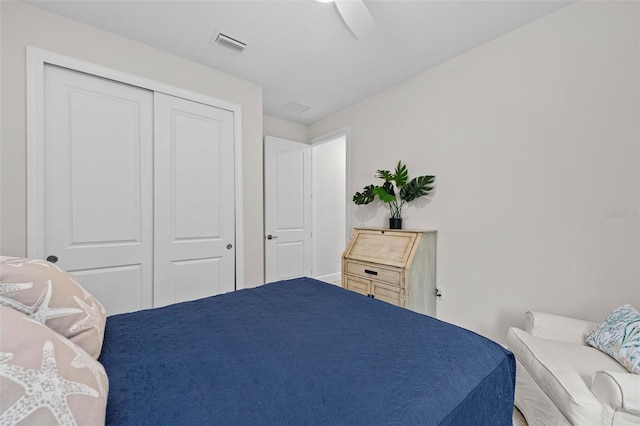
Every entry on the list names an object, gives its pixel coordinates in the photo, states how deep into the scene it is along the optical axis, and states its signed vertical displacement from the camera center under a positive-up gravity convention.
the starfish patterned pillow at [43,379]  0.44 -0.31
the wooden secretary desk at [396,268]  2.35 -0.53
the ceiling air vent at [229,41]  2.17 +1.42
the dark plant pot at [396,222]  2.82 -0.11
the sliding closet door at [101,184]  1.96 +0.21
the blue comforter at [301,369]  0.68 -0.50
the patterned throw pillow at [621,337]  1.24 -0.63
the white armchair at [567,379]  1.05 -0.76
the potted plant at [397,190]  2.67 +0.23
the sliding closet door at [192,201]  2.39 +0.10
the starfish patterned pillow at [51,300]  0.74 -0.26
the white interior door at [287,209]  3.61 +0.04
